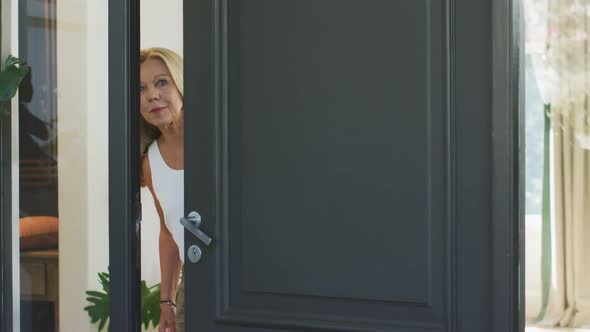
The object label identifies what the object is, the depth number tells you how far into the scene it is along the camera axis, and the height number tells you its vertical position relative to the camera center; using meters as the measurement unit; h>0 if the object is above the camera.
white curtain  3.64 +0.17
